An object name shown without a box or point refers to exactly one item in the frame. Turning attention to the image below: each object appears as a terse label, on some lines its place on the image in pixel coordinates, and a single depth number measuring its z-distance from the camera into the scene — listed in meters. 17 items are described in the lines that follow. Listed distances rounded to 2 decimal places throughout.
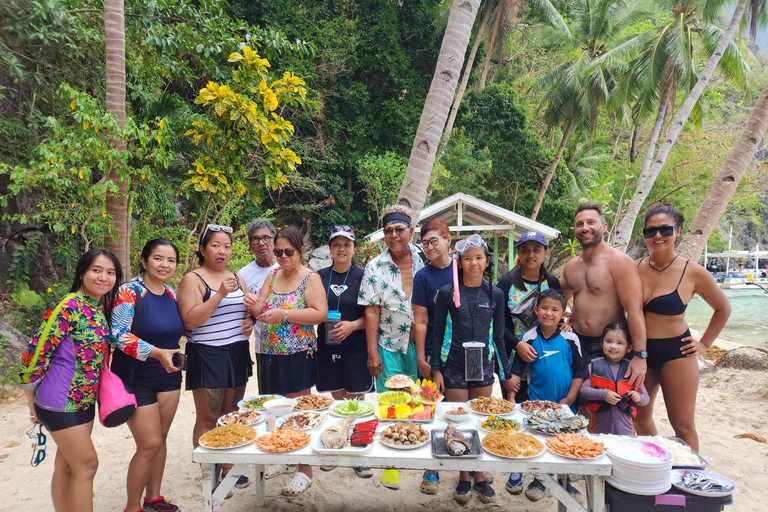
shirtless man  3.32
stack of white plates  2.36
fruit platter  2.96
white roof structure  12.52
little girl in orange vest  3.25
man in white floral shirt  3.66
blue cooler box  2.36
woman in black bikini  3.35
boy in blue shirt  3.38
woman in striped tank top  3.21
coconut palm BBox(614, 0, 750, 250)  14.10
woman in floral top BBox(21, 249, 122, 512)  2.48
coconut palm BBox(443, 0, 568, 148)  17.86
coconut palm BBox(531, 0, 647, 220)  19.23
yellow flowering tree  5.52
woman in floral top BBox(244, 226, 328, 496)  3.49
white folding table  2.35
